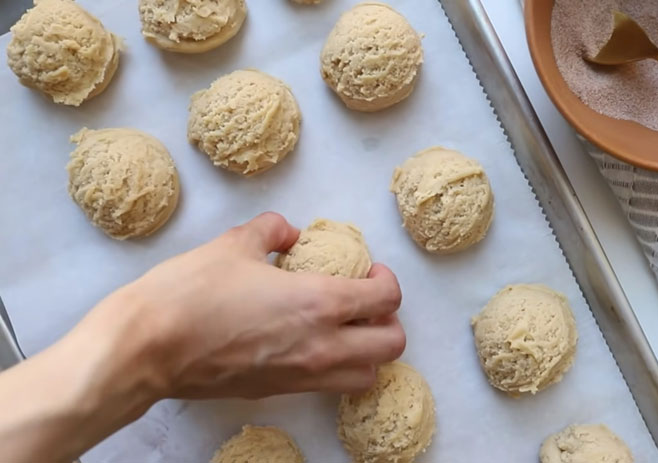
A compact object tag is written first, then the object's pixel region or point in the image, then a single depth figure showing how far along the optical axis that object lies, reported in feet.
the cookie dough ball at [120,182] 1.61
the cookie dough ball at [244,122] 1.63
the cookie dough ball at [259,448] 1.61
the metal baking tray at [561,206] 1.65
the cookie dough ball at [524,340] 1.62
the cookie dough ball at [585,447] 1.61
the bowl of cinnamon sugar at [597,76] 1.54
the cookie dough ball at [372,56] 1.63
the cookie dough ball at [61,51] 1.61
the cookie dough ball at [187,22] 1.62
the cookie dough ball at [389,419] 1.61
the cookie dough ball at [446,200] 1.62
